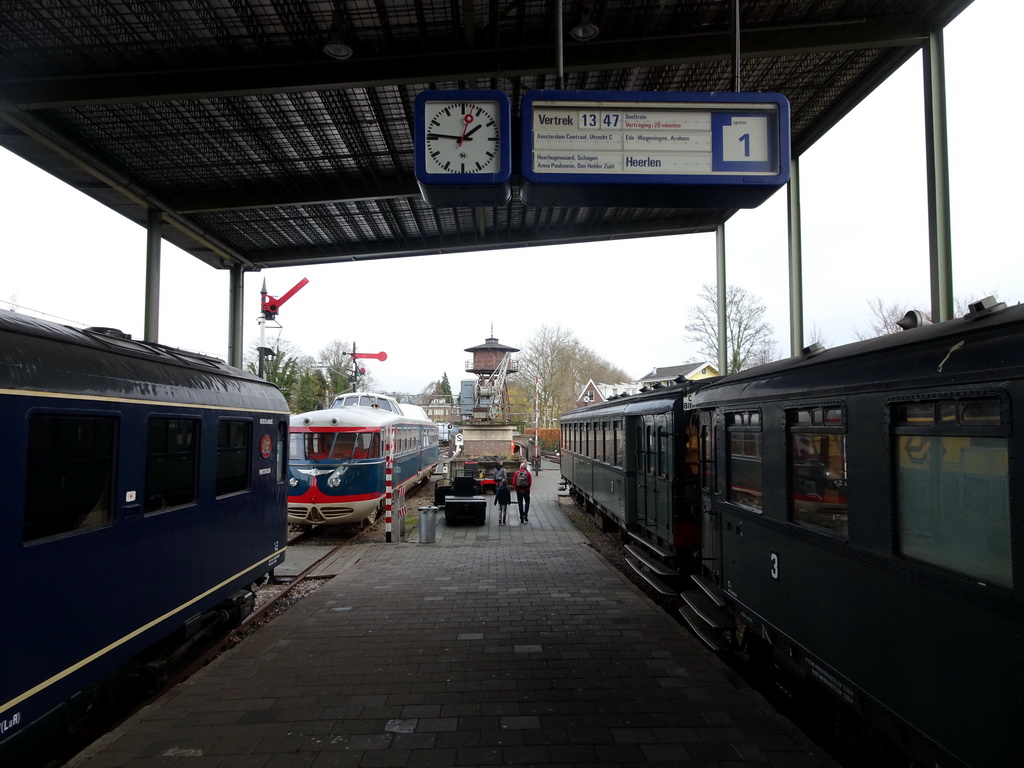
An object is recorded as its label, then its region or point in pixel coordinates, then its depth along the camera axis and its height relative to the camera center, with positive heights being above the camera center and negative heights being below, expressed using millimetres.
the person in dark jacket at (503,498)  15547 -2089
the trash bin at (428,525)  12133 -2207
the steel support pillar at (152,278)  10672 +2621
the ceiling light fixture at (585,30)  6832 +4657
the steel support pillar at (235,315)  13273 +2496
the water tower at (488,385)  31078 +2094
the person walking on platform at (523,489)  15023 -1777
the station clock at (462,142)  4668 +2267
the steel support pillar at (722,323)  12164 +2091
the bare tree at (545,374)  49875 +4135
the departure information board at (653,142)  4594 +2245
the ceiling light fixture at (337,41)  6922 +4606
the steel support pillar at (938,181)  6832 +2919
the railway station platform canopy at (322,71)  7055 +4749
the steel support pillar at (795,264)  9625 +2639
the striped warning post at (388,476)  12790 -1455
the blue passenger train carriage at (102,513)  3467 -734
